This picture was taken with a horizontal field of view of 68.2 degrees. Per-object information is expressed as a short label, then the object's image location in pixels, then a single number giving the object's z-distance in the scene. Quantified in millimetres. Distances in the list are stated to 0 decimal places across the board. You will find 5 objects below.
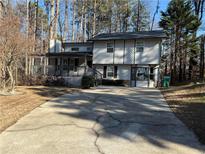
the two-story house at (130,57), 15381
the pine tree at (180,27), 18625
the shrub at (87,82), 12182
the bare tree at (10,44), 8540
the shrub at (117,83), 15922
